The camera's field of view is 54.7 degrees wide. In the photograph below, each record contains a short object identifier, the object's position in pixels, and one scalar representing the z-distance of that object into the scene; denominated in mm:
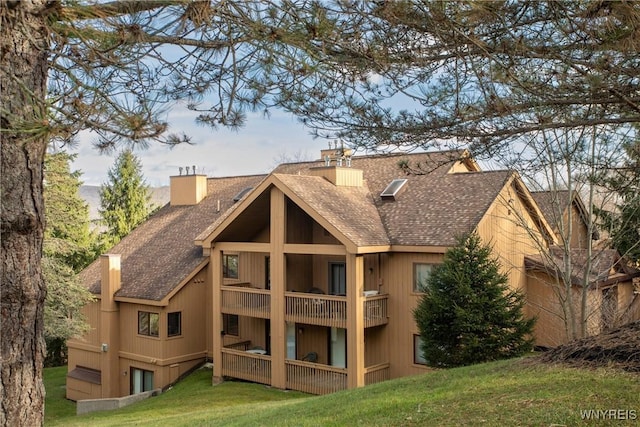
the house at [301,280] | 19594
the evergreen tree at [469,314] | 15734
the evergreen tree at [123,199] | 43375
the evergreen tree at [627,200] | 9023
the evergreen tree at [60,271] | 20375
